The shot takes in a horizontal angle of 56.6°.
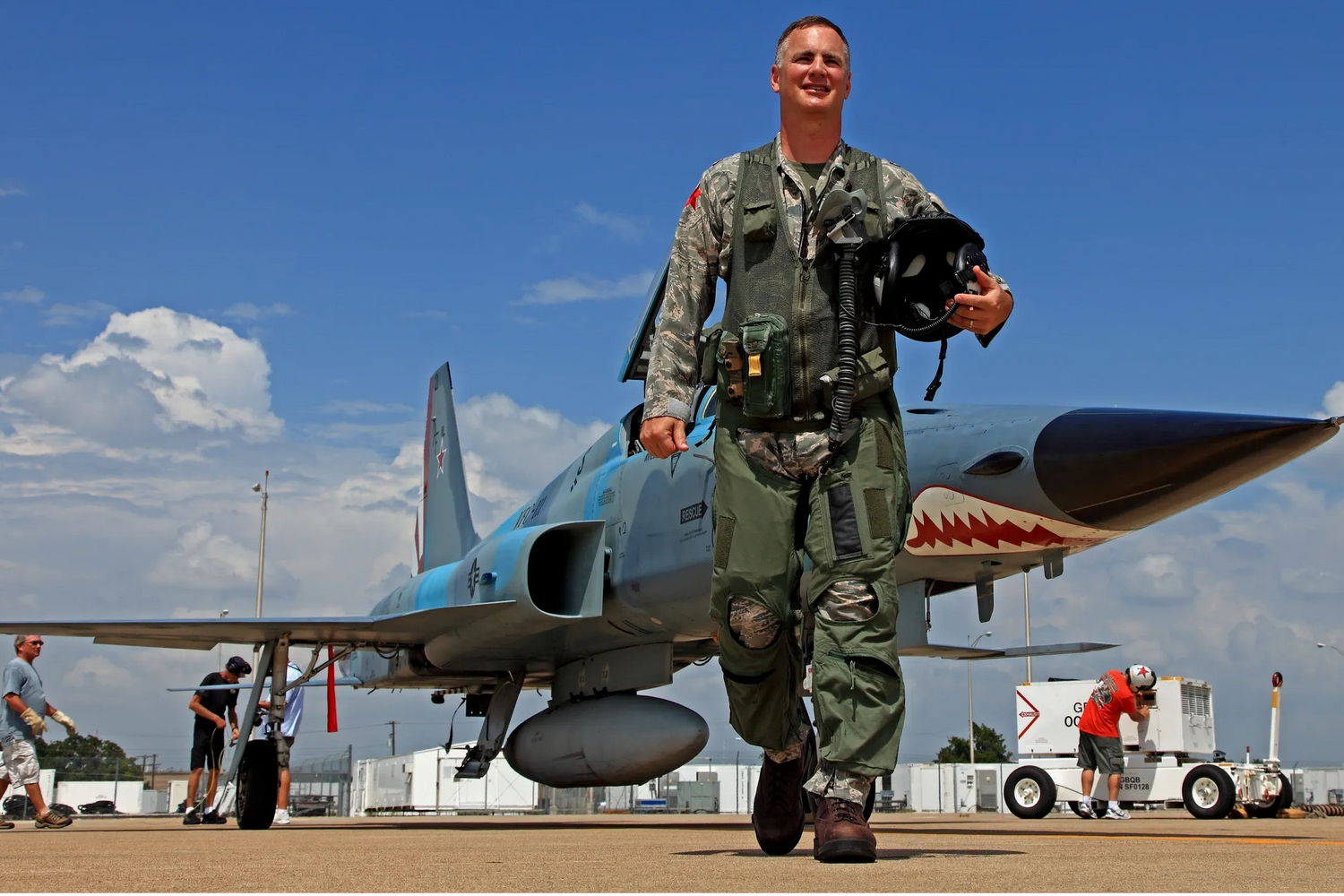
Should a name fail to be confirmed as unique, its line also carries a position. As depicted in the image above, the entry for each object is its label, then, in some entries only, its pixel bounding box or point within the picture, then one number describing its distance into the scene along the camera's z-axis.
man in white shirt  9.73
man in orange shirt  10.95
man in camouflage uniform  3.42
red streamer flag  11.04
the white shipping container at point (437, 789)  30.52
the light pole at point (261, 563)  32.97
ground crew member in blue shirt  9.26
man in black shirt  11.69
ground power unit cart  11.77
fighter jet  5.72
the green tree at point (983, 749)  79.01
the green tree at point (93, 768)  24.50
